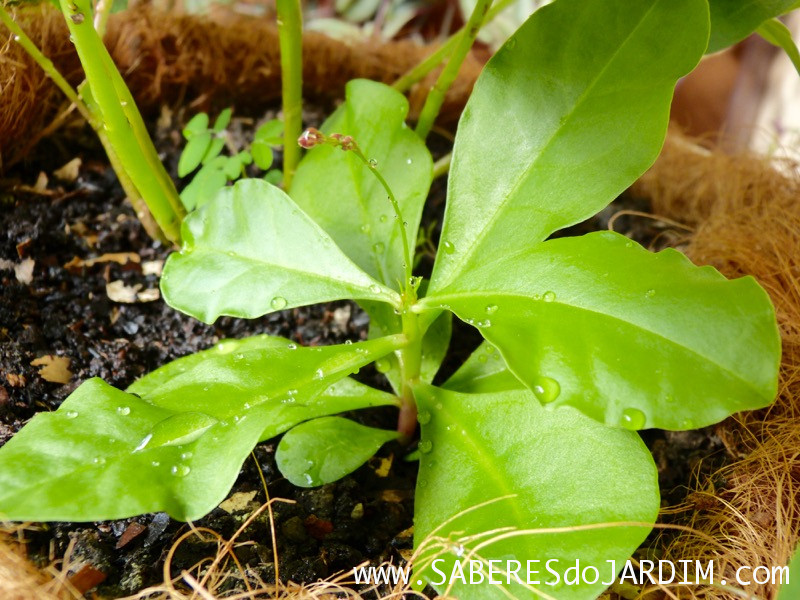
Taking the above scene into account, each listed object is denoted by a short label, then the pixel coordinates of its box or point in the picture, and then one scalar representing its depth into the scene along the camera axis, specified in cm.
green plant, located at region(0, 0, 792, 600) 18
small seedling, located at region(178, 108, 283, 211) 25
